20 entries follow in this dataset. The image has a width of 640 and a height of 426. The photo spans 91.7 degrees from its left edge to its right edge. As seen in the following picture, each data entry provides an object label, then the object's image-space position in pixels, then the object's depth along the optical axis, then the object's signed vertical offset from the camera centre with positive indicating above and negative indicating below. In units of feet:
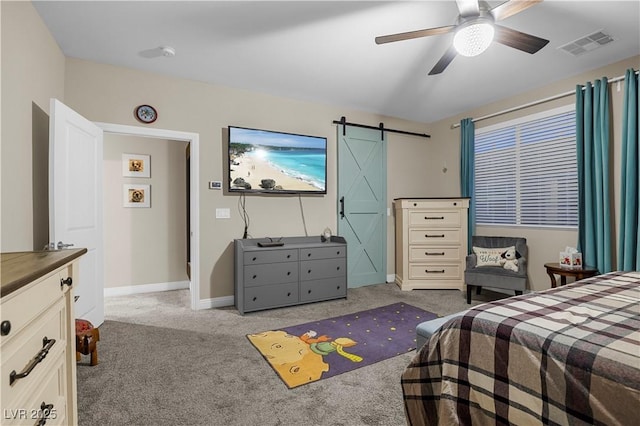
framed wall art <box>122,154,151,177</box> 14.03 +2.08
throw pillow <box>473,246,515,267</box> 12.43 -1.87
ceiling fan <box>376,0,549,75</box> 6.13 +3.84
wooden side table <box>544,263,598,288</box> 9.98 -2.01
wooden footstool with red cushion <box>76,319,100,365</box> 7.06 -2.98
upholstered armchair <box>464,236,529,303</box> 11.41 -2.19
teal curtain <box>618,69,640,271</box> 9.50 +0.91
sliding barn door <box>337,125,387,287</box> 14.76 +0.46
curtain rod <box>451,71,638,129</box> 10.23 +4.31
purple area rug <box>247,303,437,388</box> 7.20 -3.65
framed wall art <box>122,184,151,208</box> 14.08 +0.71
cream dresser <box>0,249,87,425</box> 2.53 -1.28
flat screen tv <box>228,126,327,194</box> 12.07 +2.00
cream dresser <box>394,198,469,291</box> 14.32 -1.50
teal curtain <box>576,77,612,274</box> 10.20 +1.25
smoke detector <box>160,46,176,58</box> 9.26 +4.82
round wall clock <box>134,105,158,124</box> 10.75 +3.40
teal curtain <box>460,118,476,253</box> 14.74 +2.23
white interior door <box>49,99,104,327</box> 7.68 +0.44
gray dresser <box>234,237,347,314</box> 11.09 -2.38
